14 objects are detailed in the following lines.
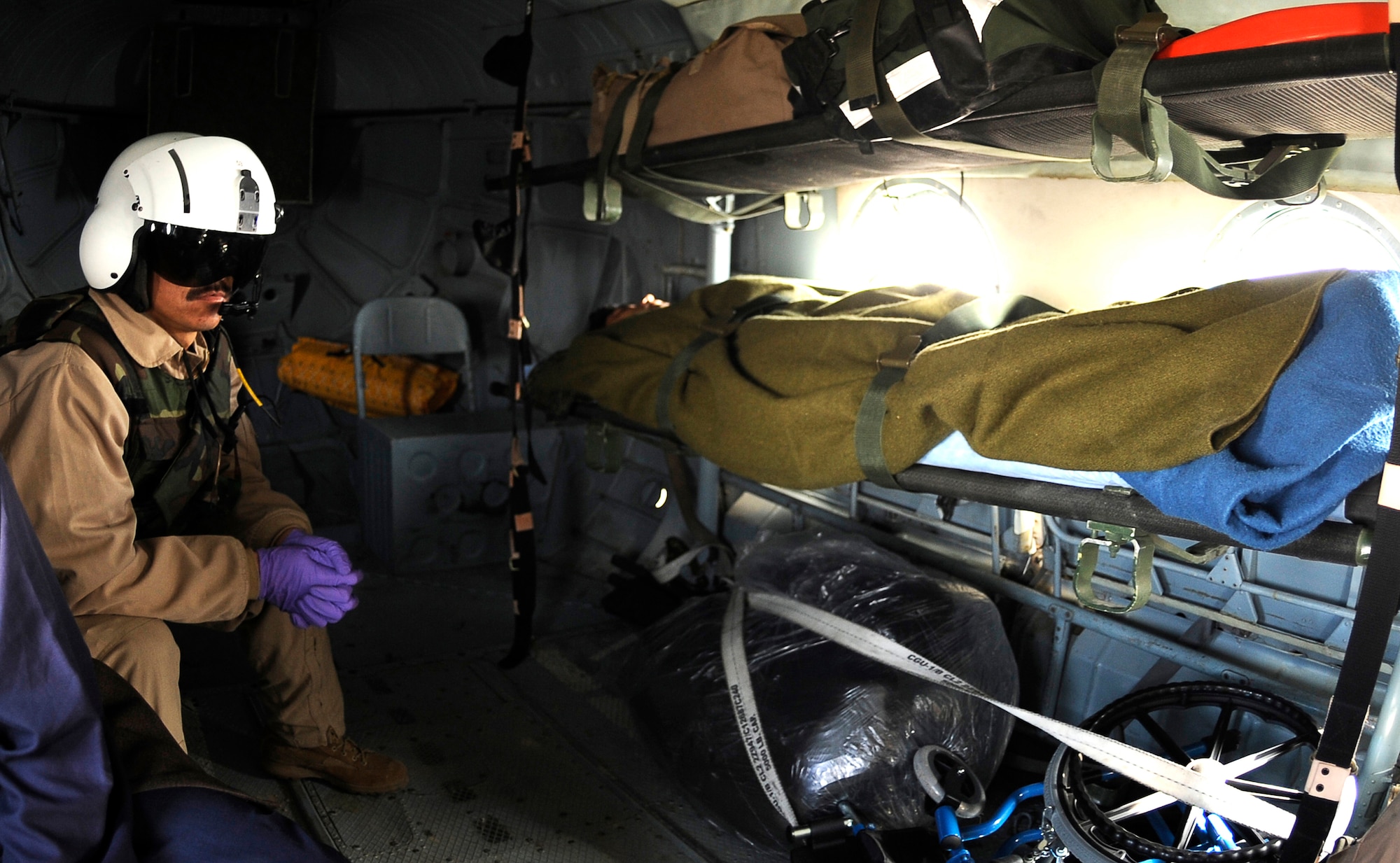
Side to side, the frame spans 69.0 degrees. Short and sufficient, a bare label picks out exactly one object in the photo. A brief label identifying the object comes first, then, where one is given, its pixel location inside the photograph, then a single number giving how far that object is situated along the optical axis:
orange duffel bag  5.00
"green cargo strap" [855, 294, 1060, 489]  2.29
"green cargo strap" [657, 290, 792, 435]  3.00
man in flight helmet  2.16
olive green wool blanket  1.73
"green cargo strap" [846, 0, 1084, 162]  2.15
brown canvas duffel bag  2.63
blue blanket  1.60
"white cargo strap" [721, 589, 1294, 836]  1.88
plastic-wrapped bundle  2.53
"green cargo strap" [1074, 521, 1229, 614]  2.07
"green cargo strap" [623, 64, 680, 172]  3.10
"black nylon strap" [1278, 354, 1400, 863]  1.39
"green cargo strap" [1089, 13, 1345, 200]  1.68
